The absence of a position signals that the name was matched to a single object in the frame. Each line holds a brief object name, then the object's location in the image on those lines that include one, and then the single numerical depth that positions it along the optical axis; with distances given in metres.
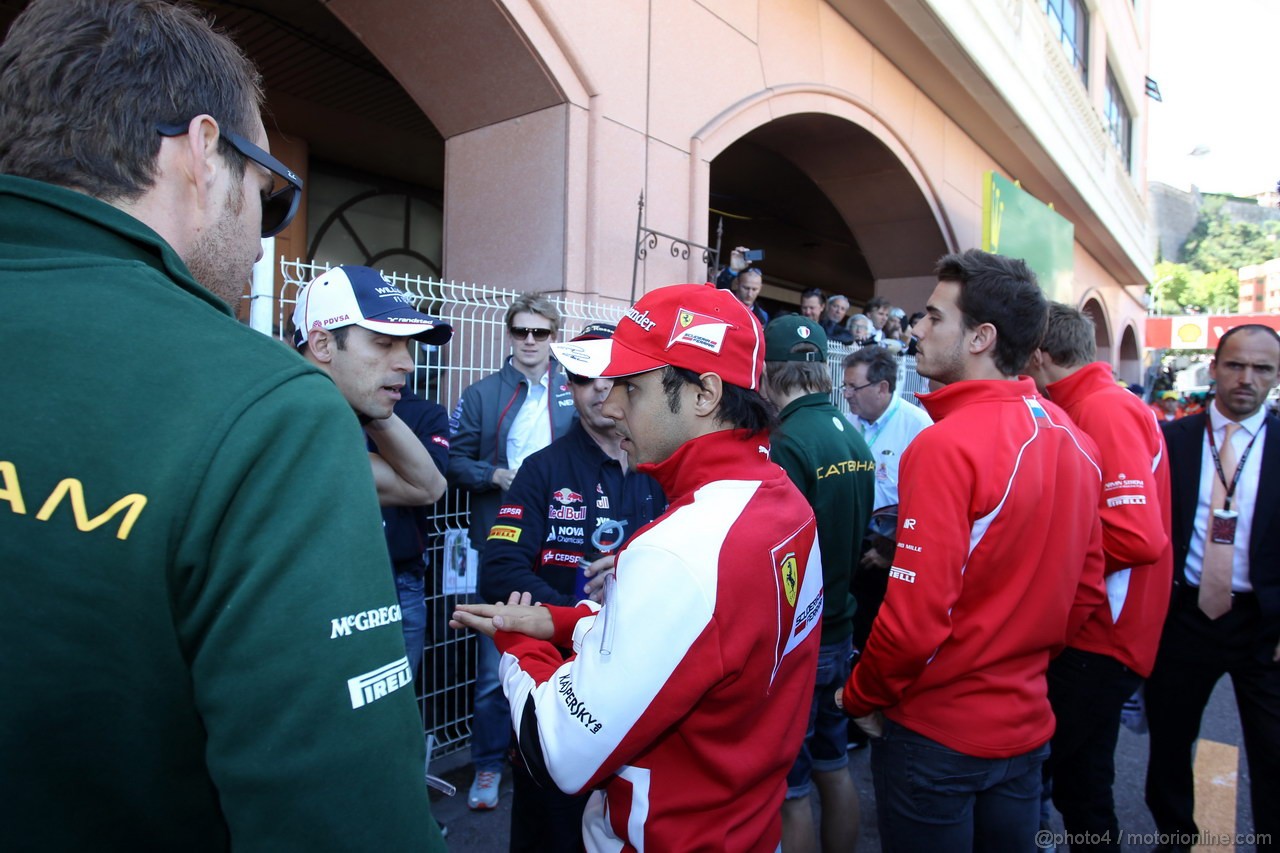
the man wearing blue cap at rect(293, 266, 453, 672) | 2.48
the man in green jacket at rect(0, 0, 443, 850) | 0.75
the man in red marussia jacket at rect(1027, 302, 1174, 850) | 2.82
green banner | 10.77
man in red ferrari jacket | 1.42
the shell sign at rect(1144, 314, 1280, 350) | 31.27
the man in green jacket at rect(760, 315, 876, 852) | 3.00
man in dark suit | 3.16
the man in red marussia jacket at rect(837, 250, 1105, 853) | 2.11
